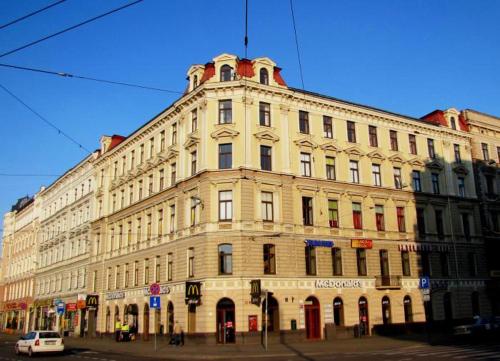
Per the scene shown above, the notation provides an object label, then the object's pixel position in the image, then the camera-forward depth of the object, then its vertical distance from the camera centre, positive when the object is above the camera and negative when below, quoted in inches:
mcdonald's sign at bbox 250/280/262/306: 1408.1 +53.4
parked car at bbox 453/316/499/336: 1328.7 -54.6
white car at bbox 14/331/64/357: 1134.2 -61.4
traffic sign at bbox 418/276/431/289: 1344.7 +63.9
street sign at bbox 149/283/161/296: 1177.4 +54.2
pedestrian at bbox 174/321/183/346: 1448.1 -58.0
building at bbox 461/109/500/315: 2052.2 +534.9
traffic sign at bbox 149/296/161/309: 1200.8 +27.4
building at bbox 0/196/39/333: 3097.9 +341.6
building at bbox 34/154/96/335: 2357.3 +335.8
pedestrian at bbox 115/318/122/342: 1748.3 -55.7
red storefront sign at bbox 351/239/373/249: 1679.4 +213.8
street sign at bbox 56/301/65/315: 2130.9 +31.5
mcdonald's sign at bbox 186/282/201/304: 1440.7 +55.9
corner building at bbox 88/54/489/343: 1488.7 +313.5
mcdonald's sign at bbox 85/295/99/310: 2090.1 +48.9
